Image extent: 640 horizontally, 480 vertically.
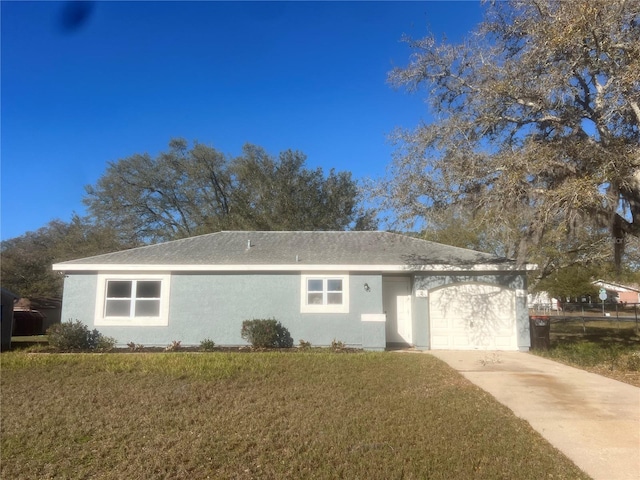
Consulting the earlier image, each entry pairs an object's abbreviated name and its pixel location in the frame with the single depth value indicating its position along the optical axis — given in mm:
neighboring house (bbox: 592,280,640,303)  59812
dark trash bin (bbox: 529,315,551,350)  14352
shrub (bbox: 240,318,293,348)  13531
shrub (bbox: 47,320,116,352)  13469
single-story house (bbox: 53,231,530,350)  14180
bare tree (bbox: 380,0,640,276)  9656
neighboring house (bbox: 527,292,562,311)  40250
